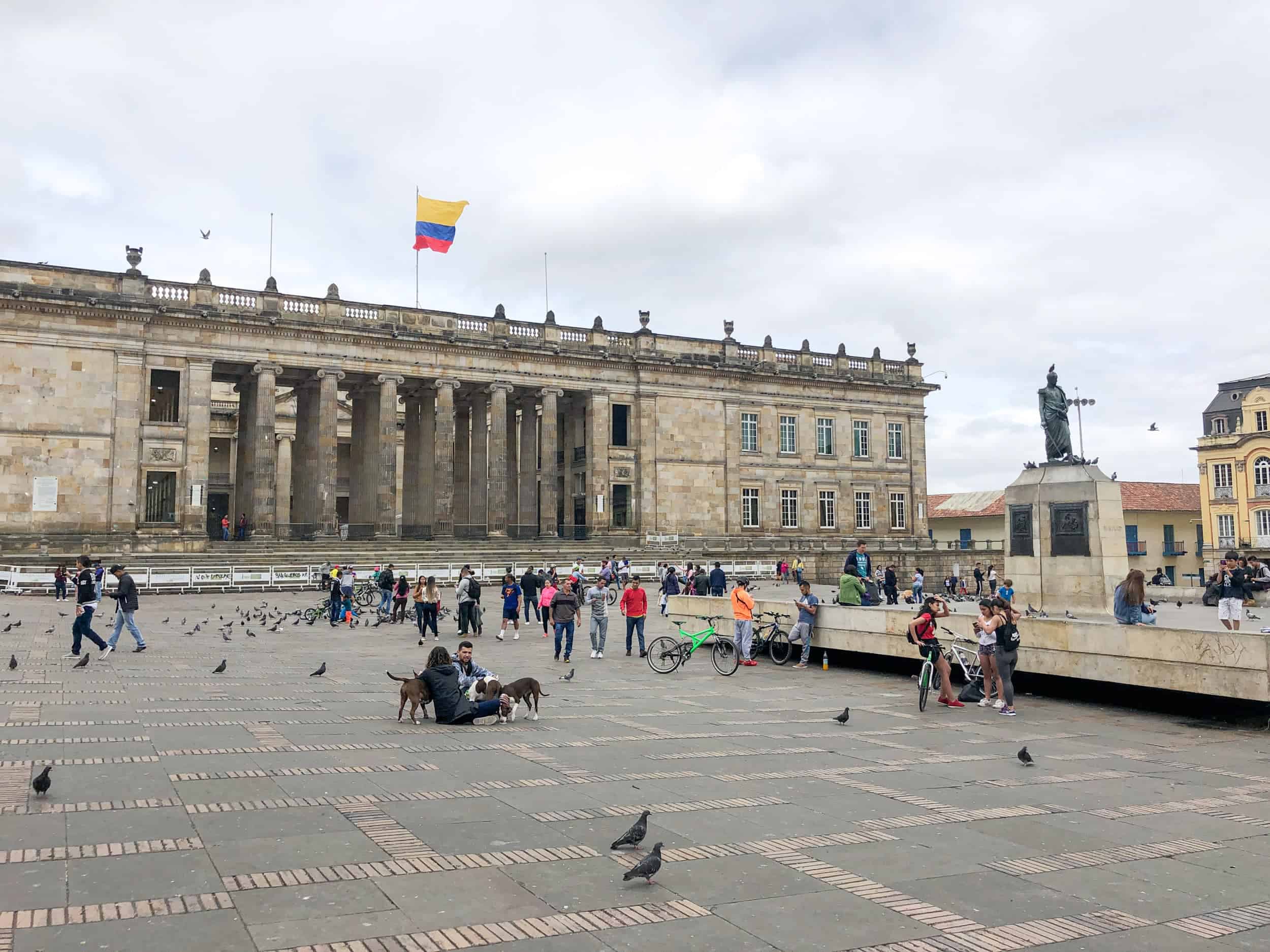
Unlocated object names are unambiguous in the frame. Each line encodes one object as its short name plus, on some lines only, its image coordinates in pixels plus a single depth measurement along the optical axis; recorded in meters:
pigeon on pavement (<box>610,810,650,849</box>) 6.47
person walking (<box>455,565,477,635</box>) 22.17
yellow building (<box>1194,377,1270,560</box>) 59.50
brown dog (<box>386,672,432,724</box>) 11.48
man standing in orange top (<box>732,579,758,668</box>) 18.69
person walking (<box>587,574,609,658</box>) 19.66
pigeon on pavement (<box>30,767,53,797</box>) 7.32
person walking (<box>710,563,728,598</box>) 30.75
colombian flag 44.81
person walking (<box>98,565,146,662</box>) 17.56
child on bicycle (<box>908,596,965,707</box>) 14.23
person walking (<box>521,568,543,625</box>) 25.16
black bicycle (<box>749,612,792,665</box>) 19.61
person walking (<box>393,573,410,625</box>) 26.25
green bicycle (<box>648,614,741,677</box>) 17.78
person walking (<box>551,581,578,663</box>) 18.48
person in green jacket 19.03
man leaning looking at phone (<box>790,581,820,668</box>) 18.64
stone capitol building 39.62
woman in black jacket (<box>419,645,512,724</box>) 11.62
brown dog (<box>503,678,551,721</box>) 11.93
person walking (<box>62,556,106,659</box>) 16.42
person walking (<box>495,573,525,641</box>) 22.41
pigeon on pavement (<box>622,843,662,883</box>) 5.79
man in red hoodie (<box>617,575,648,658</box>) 19.98
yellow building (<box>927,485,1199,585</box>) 66.00
